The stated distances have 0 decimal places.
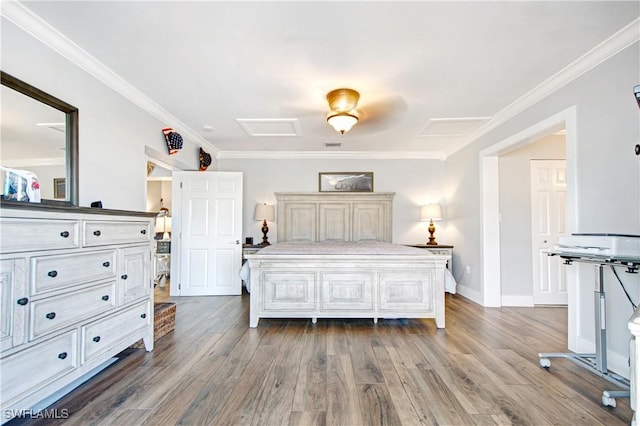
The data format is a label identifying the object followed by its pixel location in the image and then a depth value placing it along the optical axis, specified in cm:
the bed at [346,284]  330
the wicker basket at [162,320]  283
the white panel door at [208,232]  475
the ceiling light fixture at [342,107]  297
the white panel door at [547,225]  420
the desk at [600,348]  183
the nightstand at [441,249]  504
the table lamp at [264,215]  535
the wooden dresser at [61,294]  149
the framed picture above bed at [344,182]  563
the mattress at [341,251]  334
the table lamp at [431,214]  525
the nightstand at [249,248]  506
